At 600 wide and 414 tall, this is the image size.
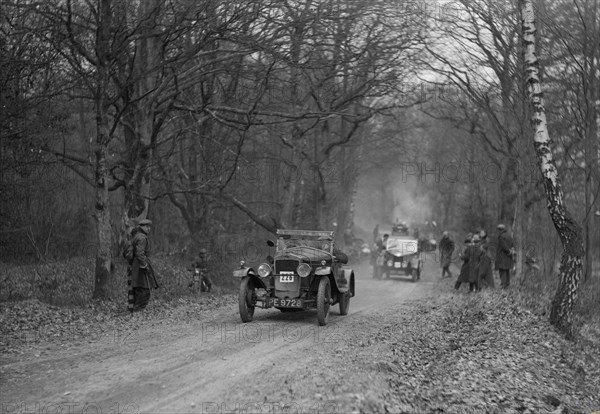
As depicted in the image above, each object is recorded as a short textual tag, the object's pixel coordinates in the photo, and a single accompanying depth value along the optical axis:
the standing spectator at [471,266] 17.77
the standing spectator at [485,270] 17.77
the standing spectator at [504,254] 17.92
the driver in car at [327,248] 13.36
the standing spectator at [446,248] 25.35
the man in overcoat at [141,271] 12.49
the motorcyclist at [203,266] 17.34
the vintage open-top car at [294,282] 11.84
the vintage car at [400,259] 24.50
